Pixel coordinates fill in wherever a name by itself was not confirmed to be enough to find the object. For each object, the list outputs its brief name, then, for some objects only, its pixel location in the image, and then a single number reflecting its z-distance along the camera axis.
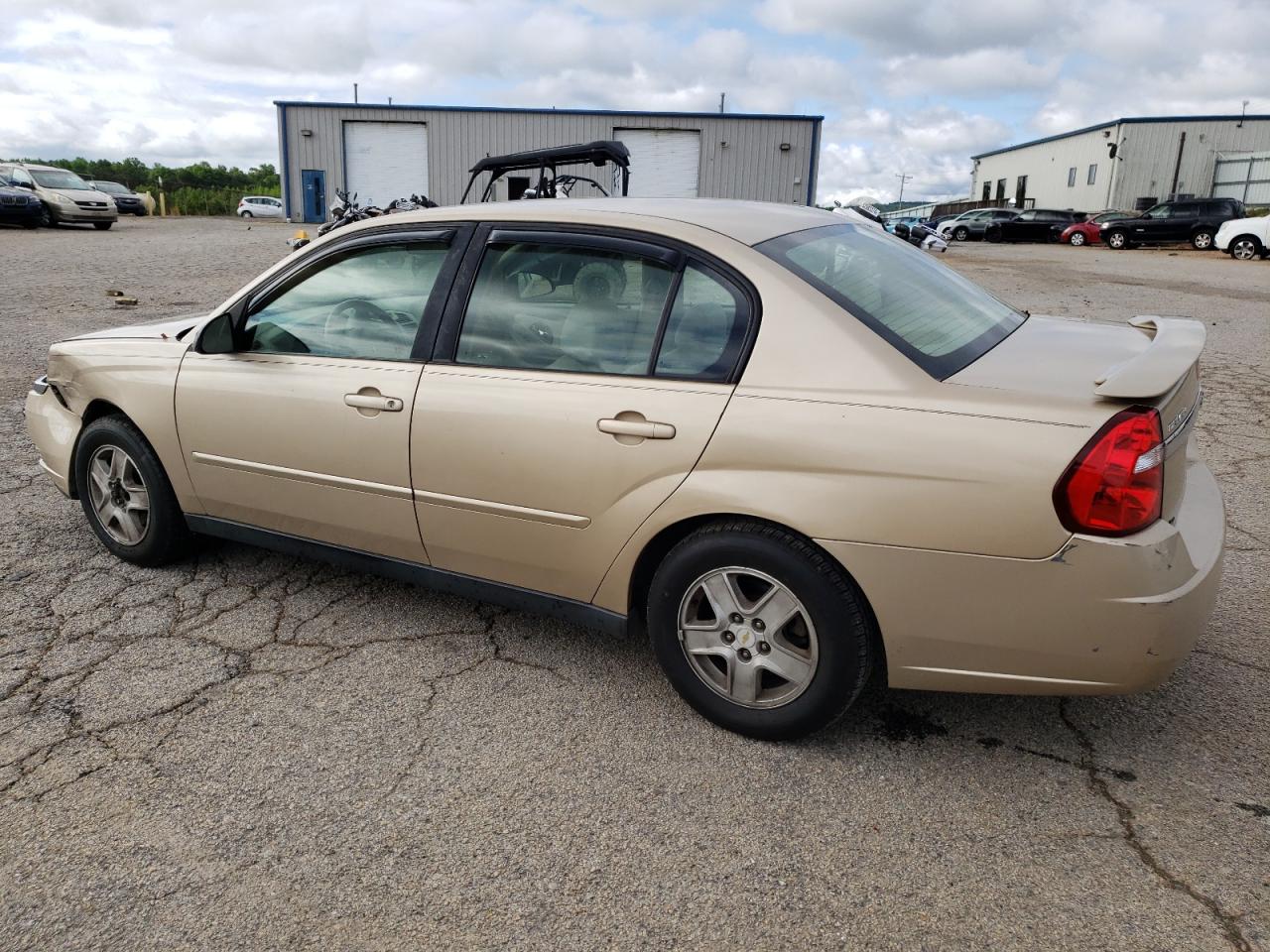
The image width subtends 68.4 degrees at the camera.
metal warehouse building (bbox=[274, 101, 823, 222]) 33.59
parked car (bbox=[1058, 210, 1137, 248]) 33.06
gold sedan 2.28
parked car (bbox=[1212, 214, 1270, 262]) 24.67
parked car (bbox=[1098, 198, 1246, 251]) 29.41
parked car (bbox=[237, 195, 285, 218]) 46.94
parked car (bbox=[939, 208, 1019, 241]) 36.91
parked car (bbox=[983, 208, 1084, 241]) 35.91
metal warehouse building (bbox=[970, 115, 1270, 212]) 43.06
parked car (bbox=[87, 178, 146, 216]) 39.28
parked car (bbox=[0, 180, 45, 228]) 23.25
